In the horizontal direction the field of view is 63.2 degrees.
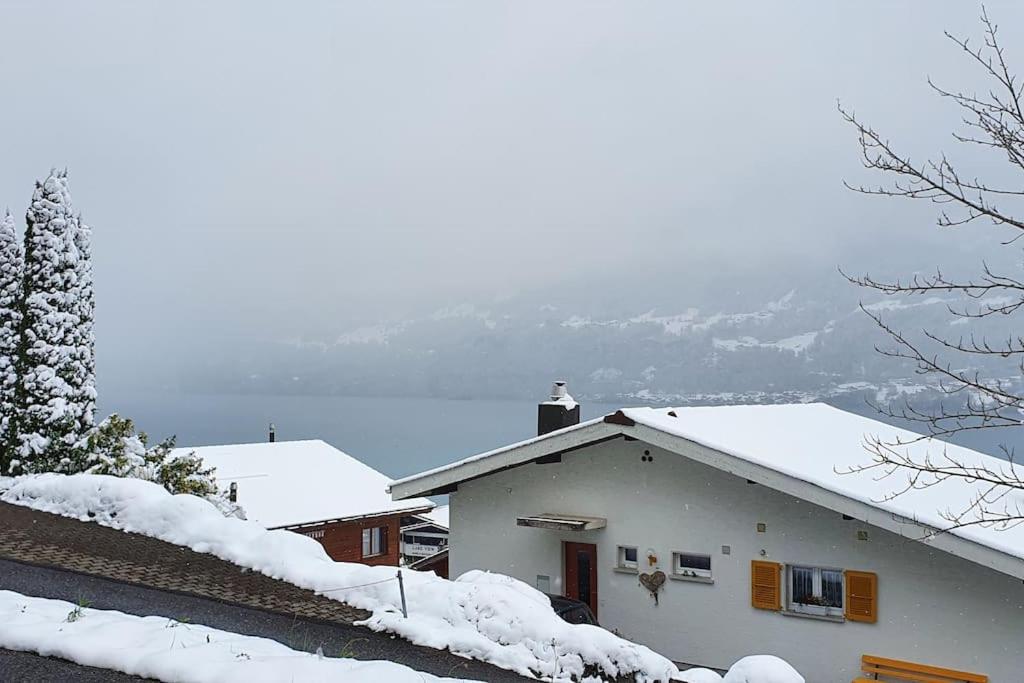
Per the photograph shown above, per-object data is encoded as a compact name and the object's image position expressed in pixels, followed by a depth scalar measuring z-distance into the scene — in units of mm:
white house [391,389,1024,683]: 10852
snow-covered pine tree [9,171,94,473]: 18062
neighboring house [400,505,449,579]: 37812
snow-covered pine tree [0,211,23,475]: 18062
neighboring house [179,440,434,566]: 27469
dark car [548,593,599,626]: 11766
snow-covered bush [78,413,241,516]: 17734
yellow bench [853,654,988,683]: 10773
